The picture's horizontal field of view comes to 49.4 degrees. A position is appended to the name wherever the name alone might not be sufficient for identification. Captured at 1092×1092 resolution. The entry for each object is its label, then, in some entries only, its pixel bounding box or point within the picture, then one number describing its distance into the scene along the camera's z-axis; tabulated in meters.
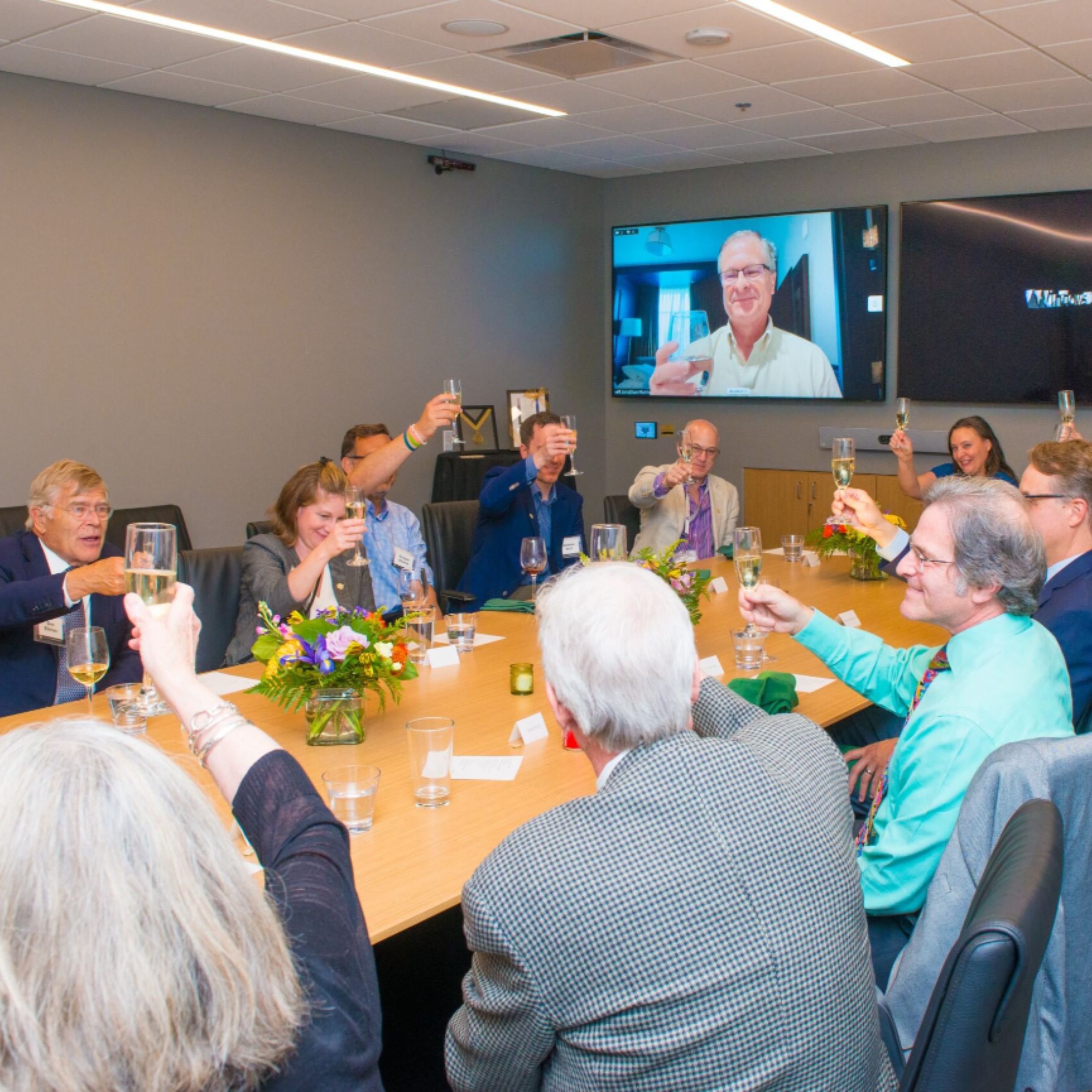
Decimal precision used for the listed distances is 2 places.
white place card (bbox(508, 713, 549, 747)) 2.67
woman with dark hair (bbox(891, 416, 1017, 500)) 5.64
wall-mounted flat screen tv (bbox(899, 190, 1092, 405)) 7.10
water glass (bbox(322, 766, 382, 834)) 2.16
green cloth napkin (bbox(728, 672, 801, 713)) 2.91
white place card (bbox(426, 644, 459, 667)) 3.39
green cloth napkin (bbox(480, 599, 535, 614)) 4.19
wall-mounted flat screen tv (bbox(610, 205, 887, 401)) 7.91
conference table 1.96
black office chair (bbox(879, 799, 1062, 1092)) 1.27
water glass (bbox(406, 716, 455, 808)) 2.29
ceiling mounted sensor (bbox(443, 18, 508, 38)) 4.85
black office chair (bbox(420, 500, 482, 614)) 5.11
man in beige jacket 5.62
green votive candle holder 3.06
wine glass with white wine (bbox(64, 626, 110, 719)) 2.64
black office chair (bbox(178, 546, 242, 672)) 3.71
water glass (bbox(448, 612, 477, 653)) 3.54
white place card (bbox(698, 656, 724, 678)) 3.20
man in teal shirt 2.08
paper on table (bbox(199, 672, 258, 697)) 3.09
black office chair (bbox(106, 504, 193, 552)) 5.50
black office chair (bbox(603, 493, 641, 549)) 5.69
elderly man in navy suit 3.16
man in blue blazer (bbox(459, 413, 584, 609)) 4.80
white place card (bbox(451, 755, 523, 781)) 2.45
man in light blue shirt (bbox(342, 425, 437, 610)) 4.60
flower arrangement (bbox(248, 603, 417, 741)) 2.63
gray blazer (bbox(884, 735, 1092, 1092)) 1.75
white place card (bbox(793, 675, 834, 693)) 3.16
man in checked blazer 1.29
